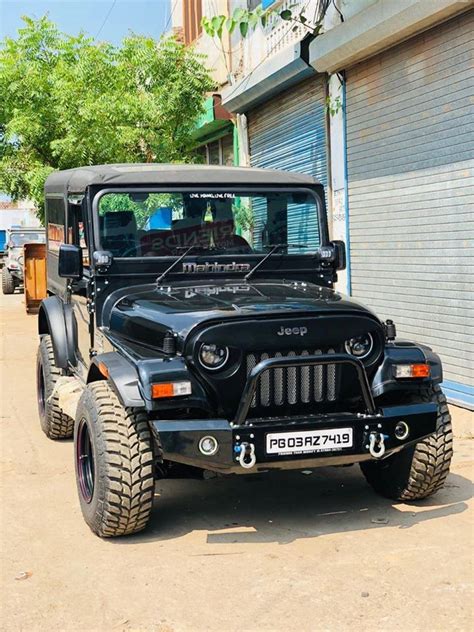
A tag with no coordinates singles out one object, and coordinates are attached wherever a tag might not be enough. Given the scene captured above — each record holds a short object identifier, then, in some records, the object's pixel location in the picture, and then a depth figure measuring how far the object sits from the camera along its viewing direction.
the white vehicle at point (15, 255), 23.33
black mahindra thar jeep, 4.18
